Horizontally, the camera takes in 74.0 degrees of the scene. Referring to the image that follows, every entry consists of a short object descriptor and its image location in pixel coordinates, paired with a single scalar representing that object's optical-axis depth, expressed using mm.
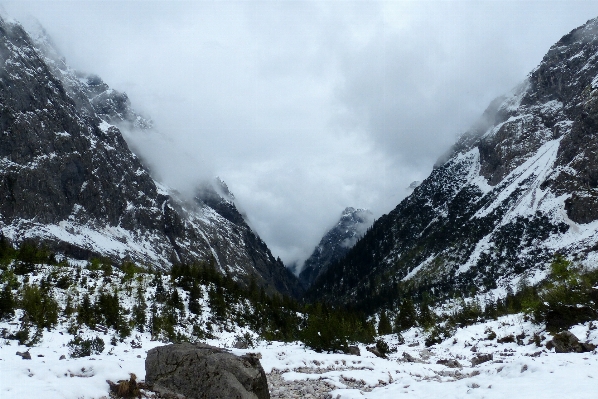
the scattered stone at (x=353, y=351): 26250
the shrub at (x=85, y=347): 15406
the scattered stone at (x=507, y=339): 27922
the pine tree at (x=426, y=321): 61350
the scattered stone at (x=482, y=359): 21138
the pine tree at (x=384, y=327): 82906
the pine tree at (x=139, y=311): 34469
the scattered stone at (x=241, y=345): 26778
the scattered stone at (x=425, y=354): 30394
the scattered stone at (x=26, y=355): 12984
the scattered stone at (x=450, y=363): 21975
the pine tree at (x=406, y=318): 94000
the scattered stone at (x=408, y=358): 26867
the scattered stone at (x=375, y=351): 27794
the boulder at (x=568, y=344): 18578
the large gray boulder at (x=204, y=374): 11266
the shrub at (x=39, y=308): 23723
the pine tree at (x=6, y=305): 24102
